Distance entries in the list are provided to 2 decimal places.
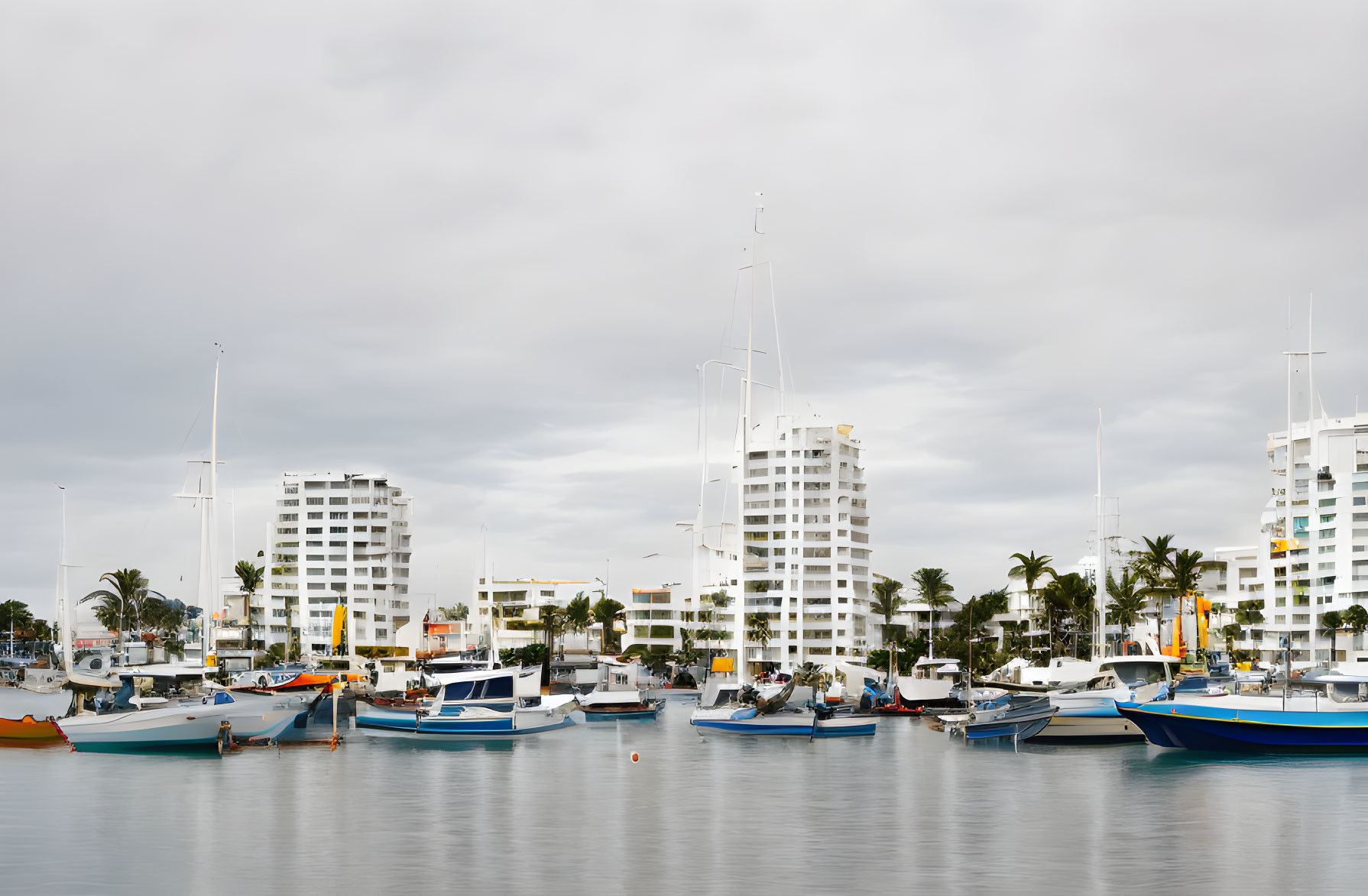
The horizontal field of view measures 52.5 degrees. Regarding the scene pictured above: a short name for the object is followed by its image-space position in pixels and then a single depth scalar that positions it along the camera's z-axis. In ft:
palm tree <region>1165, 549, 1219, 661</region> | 477.36
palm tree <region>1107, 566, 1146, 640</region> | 523.46
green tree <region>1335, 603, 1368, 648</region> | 529.45
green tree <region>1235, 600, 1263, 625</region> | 626.23
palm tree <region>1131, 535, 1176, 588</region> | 497.05
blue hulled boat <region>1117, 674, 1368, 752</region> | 194.39
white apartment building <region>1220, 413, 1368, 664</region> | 547.90
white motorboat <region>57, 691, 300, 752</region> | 214.07
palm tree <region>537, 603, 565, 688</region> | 541.54
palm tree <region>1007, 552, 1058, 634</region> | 550.77
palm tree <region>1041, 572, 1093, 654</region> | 540.52
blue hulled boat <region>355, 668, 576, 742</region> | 248.93
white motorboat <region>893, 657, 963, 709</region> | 360.28
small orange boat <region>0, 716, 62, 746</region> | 237.66
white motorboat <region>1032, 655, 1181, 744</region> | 243.40
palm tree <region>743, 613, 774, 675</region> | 632.79
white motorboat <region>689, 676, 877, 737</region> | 267.18
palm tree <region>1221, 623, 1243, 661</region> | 643.45
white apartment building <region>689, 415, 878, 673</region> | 635.66
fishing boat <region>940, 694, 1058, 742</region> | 244.22
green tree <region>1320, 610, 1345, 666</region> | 537.24
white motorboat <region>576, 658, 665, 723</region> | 360.89
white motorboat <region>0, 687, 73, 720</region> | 373.20
